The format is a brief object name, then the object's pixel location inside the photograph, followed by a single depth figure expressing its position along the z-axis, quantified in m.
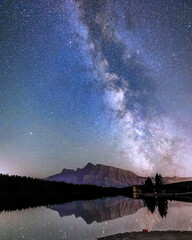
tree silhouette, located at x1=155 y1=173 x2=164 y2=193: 88.43
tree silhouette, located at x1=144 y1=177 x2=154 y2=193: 90.73
